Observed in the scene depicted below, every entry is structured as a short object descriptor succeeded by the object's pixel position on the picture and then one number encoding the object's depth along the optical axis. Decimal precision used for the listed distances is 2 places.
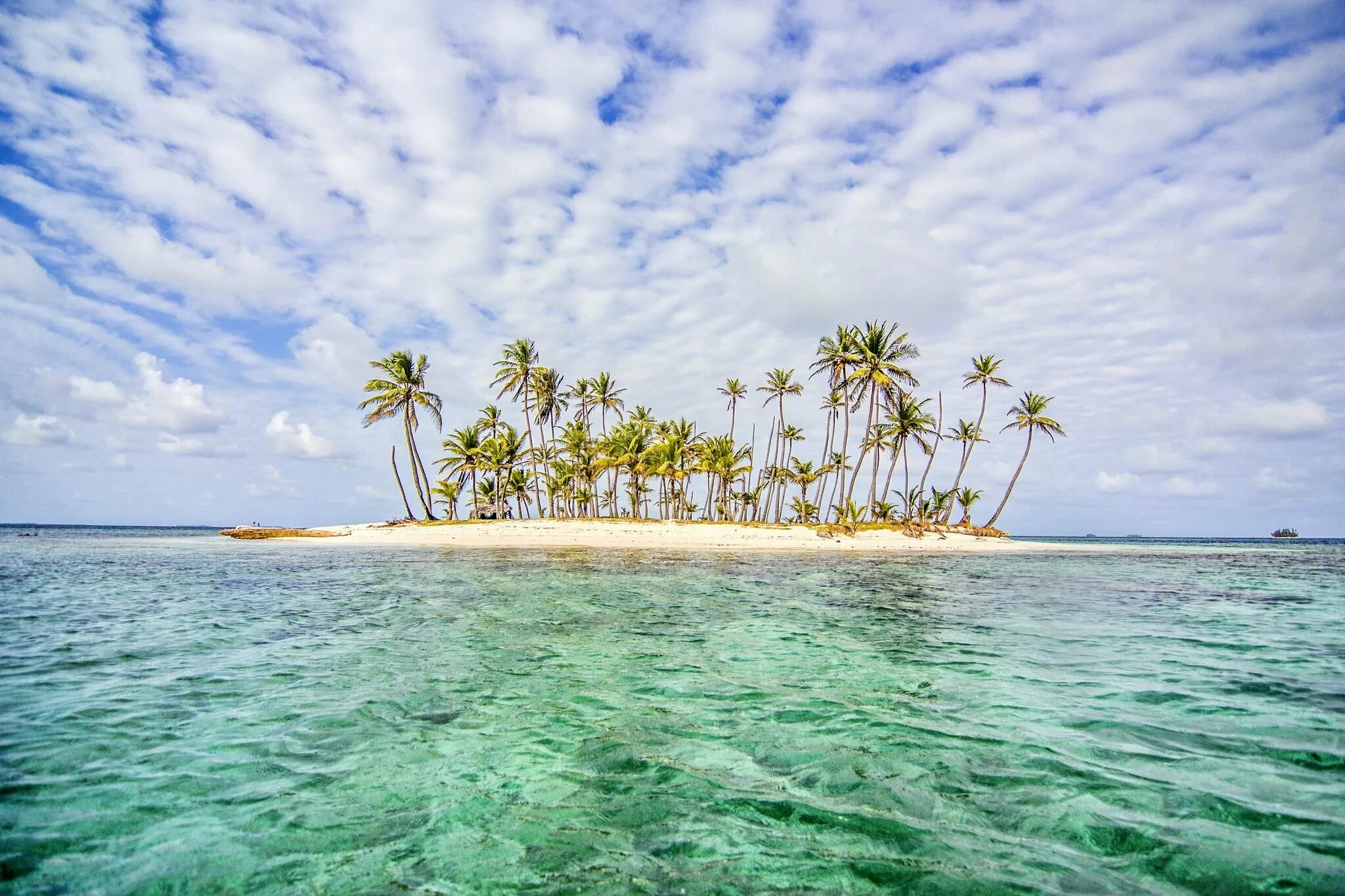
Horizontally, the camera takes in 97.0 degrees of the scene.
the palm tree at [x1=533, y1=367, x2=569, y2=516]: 66.75
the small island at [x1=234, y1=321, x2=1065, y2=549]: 51.25
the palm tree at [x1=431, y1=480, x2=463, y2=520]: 68.56
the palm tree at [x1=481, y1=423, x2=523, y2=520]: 61.78
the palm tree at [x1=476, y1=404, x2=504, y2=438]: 68.44
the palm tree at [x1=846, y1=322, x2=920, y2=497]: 50.25
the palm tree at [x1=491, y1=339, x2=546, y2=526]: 63.38
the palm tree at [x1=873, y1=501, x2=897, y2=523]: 64.50
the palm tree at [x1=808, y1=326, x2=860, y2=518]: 53.19
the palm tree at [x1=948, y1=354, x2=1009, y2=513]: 59.38
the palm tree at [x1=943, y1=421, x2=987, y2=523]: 62.94
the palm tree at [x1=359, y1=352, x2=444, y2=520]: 54.06
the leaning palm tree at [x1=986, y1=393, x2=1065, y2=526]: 59.50
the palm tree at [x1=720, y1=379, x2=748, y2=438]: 76.00
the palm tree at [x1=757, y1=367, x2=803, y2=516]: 67.38
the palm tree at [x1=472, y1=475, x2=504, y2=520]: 67.19
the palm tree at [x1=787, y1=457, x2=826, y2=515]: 77.88
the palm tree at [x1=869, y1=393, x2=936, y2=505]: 56.69
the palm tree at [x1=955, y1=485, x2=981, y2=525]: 67.81
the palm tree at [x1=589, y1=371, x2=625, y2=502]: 73.94
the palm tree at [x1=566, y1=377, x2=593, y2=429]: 74.69
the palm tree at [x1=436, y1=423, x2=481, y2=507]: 60.94
